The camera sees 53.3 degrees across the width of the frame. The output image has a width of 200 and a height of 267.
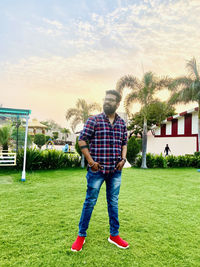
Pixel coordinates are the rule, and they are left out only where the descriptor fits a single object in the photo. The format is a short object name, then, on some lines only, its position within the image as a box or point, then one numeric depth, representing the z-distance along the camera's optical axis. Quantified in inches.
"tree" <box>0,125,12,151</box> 365.7
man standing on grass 89.5
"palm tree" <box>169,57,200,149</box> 460.6
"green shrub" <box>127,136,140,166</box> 480.4
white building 667.4
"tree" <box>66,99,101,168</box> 472.4
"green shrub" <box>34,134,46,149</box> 866.0
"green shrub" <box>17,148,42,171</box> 325.4
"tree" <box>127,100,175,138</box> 801.2
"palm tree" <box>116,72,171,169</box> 446.3
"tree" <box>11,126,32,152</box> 384.4
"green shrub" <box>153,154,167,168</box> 455.5
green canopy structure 246.4
